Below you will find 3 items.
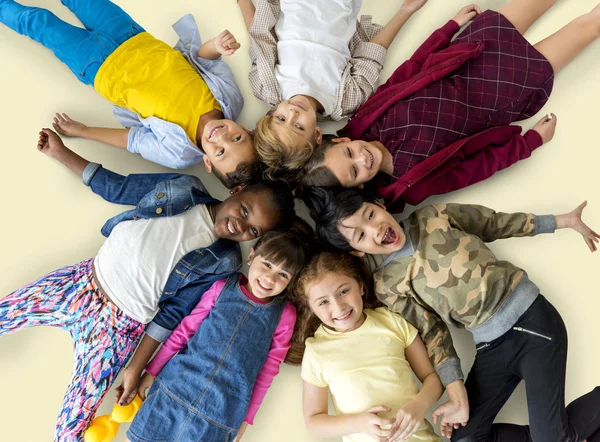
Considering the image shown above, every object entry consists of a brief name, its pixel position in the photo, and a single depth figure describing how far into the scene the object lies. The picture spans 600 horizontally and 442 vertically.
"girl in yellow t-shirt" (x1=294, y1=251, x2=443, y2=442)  1.11
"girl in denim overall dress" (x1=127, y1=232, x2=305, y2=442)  1.15
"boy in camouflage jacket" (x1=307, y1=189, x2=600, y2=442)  1.09
